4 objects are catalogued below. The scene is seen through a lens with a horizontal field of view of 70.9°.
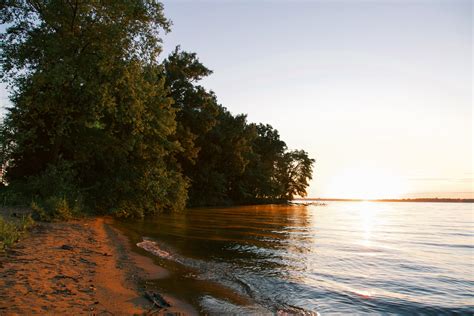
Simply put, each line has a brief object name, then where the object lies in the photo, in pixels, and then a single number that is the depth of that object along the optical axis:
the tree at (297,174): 94.38
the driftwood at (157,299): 6.54
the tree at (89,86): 19.67
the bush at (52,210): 15.49
